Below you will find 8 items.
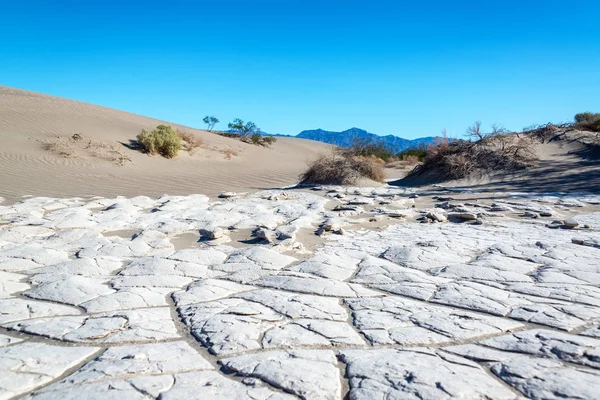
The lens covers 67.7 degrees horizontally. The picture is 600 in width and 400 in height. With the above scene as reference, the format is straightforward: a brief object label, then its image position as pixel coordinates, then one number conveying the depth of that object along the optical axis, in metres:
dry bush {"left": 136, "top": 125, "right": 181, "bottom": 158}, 16.64
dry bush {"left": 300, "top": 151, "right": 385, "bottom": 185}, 10.99
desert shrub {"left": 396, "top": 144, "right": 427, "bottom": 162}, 22.59
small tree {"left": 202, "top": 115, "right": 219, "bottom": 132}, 49.62
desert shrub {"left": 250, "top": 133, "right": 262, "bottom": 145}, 36.00
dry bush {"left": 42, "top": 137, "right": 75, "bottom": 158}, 14.02
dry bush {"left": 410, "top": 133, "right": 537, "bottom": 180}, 10.27
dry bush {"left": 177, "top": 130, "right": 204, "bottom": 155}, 18.69
